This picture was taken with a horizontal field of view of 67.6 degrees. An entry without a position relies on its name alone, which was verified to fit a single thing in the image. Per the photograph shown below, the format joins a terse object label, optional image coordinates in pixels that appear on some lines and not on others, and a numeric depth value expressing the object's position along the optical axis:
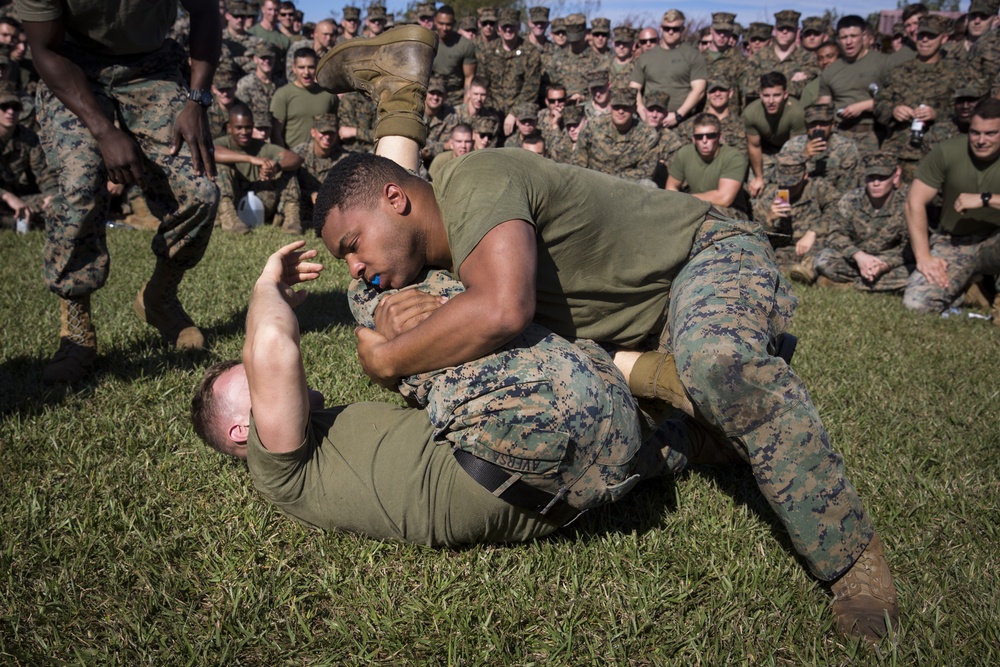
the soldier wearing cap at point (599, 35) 11.69
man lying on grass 2.27
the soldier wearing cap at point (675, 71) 10.27
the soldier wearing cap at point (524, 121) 10.10
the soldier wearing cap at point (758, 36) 12.39
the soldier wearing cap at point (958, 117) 8.13
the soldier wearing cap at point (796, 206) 8.45
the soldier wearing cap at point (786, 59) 10.48
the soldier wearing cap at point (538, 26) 12.80
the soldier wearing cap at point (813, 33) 10.77
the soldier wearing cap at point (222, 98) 9.63
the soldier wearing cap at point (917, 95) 8.71
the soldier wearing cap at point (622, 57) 10.73
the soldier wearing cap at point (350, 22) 12.77
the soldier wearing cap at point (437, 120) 10.41
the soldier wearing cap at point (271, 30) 11.92
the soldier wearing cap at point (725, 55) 10.89
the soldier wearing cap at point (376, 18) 12.45
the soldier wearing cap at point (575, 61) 11.38
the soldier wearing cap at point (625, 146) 9.46
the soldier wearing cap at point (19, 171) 8.24
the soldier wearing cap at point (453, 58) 11.31
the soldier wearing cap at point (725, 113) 9.71
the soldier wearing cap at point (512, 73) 11.41
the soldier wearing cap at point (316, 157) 9.84
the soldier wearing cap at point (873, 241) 7.60
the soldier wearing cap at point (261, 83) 10.29
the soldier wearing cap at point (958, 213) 6.68
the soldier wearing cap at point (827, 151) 8.62
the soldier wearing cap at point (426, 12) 13.02
